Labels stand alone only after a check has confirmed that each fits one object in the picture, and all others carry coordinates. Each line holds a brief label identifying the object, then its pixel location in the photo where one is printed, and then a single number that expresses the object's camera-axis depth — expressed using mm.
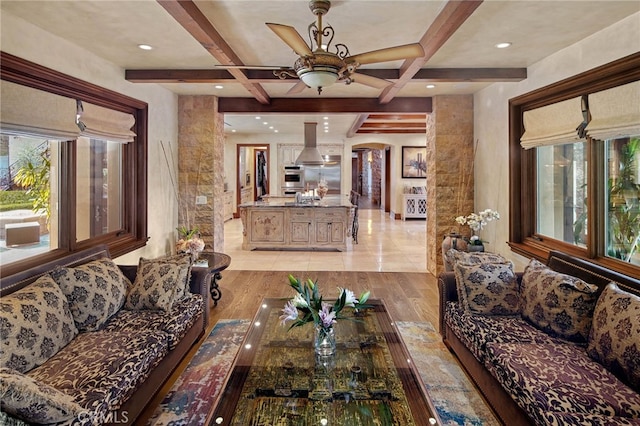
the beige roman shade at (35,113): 2576
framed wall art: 11750
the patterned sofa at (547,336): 1770
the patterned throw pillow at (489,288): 2792
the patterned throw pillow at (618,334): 1870
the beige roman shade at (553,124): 3268
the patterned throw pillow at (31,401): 1365
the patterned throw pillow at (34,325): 1927
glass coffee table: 1646
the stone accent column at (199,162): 5359
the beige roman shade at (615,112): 2641
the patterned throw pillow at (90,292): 2473
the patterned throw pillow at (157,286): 2816
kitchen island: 7207
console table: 11414
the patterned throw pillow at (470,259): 2961
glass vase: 2182
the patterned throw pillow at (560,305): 2354
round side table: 3686
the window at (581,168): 2818
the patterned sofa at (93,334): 1555
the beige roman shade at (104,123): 3396
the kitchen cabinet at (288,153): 11695
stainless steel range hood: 8609
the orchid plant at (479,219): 4418
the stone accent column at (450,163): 5246
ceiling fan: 2221
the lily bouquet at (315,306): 2141
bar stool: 7789
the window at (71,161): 2766
